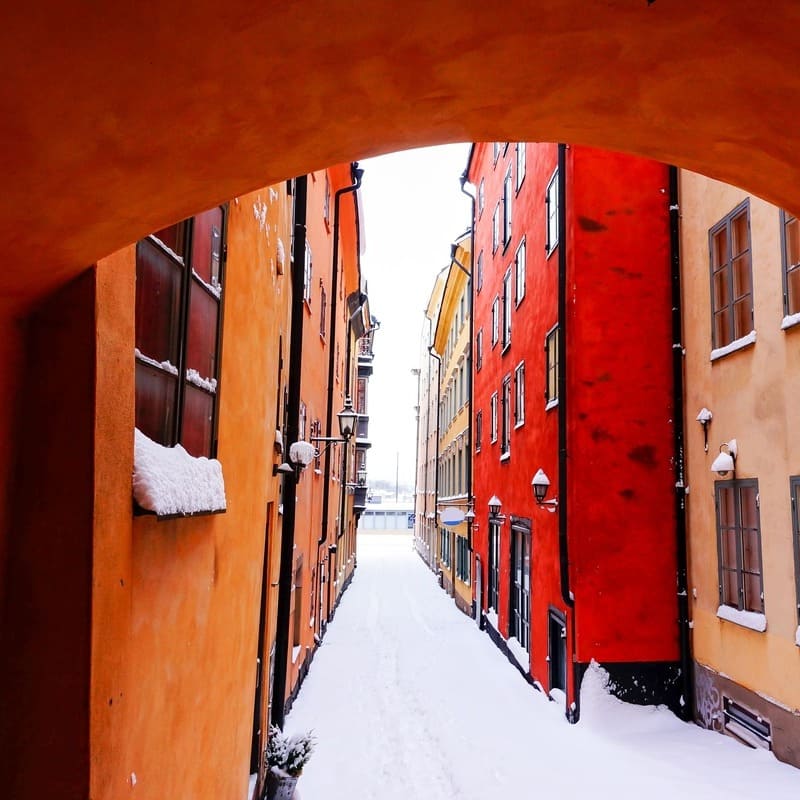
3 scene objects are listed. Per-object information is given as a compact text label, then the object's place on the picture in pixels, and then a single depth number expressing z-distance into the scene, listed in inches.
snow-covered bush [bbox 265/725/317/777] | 279.6
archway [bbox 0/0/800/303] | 72.8
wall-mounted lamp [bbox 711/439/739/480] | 342.0
